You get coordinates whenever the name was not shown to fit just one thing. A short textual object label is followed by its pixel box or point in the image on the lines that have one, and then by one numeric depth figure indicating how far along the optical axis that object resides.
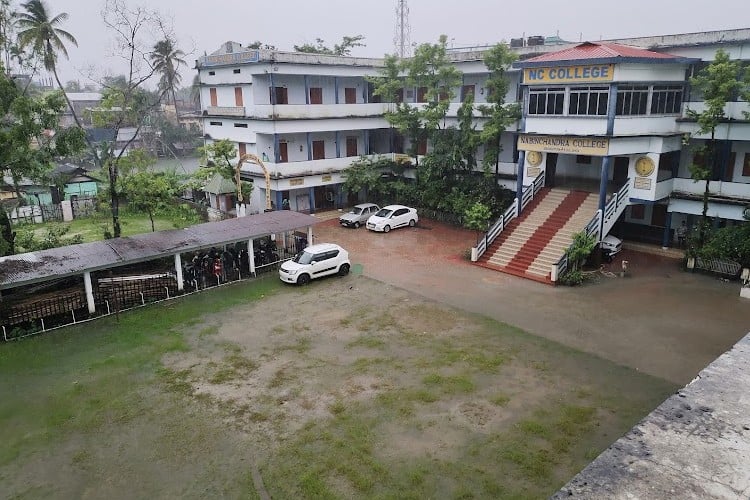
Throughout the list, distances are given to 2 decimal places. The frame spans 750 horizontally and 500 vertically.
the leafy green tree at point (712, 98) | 19.72
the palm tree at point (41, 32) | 31.17
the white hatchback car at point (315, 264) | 20.55
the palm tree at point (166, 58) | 53.25
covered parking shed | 16.73
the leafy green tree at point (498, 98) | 25.80
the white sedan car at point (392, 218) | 28.03
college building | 21.58
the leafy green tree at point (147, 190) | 25.73
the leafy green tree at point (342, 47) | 44.94
